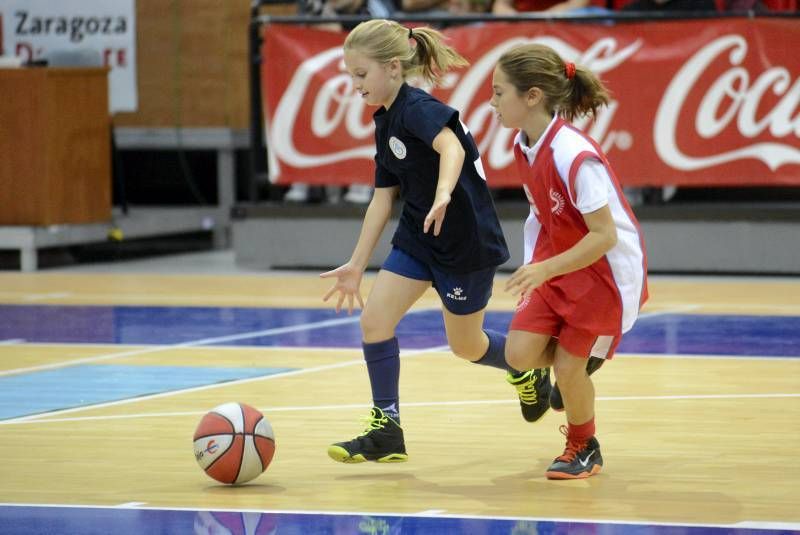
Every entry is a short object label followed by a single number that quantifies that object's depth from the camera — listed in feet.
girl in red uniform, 31.21
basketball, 30.59
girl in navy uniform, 32.81
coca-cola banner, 66.63
